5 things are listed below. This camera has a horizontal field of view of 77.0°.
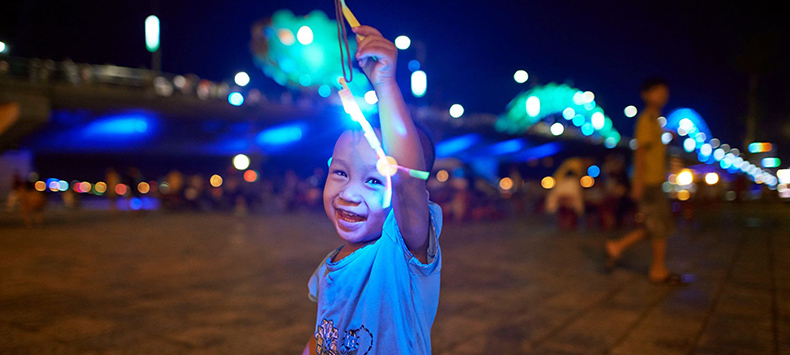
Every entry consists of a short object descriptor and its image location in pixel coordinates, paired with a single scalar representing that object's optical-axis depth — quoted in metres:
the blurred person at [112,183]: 16.91
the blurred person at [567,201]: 11.03
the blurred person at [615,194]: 10.57
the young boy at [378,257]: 1.24
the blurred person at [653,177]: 4.78
